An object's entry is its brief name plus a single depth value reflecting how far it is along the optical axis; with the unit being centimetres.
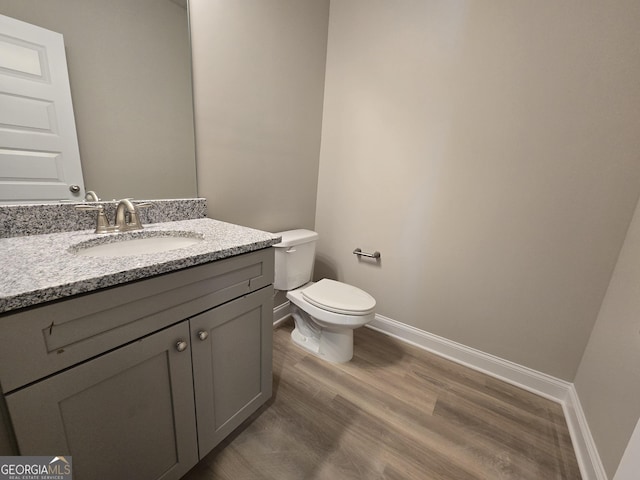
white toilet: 152
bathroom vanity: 57
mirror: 94
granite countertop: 56
